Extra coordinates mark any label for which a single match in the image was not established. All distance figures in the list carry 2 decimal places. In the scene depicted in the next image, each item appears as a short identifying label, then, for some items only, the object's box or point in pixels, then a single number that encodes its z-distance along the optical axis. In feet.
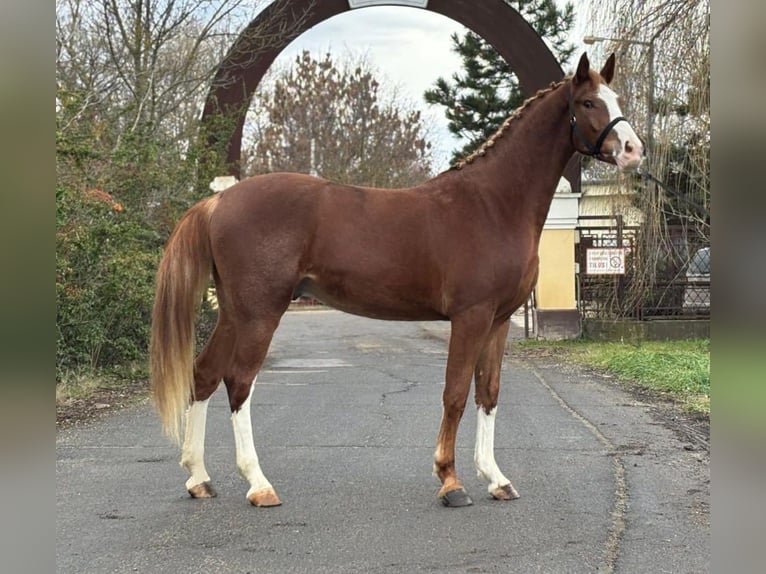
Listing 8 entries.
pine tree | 80.59
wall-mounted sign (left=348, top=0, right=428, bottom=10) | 40.24
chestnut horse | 12.25
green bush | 22.41
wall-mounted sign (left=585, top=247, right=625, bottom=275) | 38.45
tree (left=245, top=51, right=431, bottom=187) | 93.97
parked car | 33.76
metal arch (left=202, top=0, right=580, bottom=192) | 38.01
